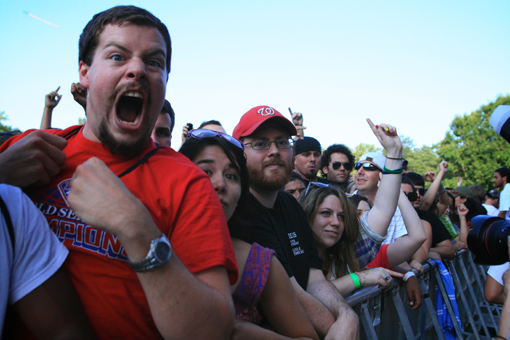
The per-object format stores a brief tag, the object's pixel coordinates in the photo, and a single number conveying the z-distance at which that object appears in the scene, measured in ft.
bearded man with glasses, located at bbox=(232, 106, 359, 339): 7.13
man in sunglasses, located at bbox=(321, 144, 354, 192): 18.52
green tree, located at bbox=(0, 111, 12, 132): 110.31
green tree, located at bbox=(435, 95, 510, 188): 129.59
